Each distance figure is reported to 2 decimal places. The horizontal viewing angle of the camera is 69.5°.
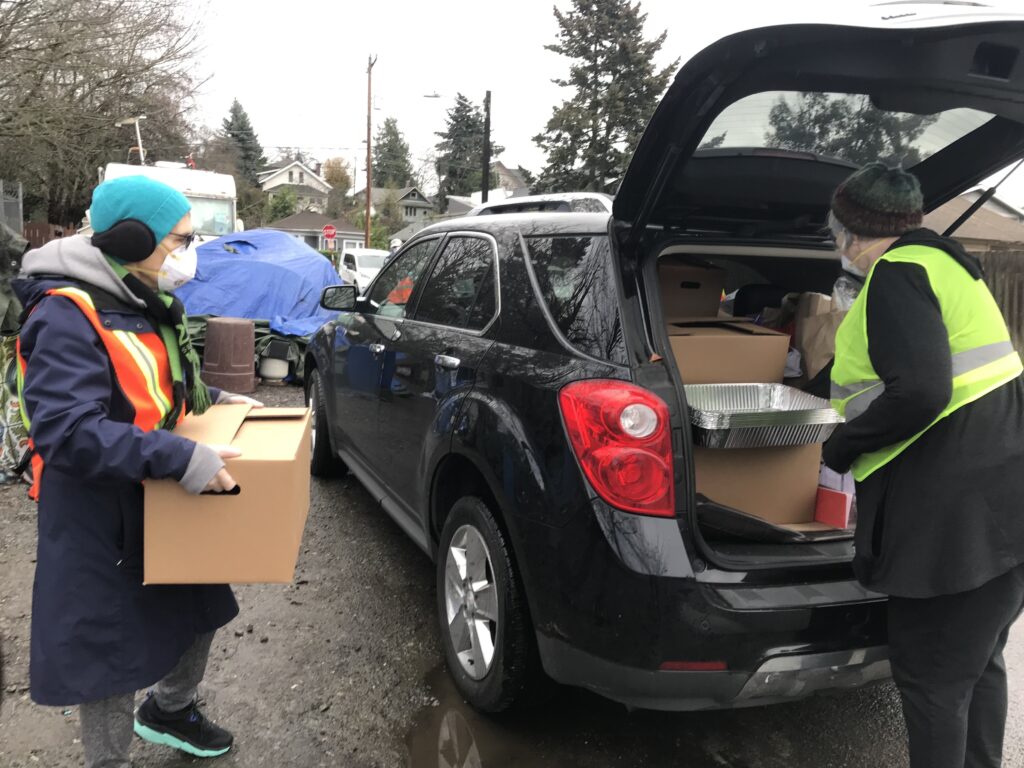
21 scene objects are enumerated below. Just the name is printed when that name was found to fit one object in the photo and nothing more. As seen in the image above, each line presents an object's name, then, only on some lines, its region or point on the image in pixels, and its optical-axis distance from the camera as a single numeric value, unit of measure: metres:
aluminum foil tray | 2.36
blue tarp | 8.97
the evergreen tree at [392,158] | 80.94
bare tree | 11.73
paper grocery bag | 3.15
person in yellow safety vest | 1.79
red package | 2.69
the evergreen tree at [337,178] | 77.46
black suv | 1.98
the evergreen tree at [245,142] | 70.88
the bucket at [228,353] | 7.80
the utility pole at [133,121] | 15.36
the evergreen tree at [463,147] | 66.38
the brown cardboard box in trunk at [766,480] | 2.58
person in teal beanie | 1.71
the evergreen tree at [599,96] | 30.38
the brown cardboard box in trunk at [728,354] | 2.81
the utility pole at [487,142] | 27.77
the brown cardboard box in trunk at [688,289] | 3.05
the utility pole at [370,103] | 35.01
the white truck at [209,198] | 13.29
